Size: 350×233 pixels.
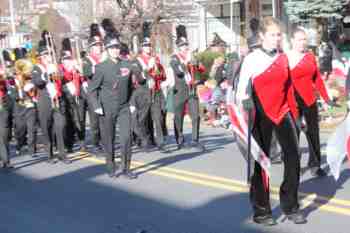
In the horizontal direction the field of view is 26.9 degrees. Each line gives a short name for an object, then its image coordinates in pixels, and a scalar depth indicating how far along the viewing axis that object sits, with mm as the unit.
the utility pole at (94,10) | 34966
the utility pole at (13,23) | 33112
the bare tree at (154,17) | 29281
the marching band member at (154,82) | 12734
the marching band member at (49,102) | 11875
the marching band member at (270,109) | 6840
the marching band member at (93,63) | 12565
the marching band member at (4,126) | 11484
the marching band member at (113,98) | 10148
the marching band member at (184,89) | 12305
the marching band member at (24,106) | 12555
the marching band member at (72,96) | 12742
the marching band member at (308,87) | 8859
